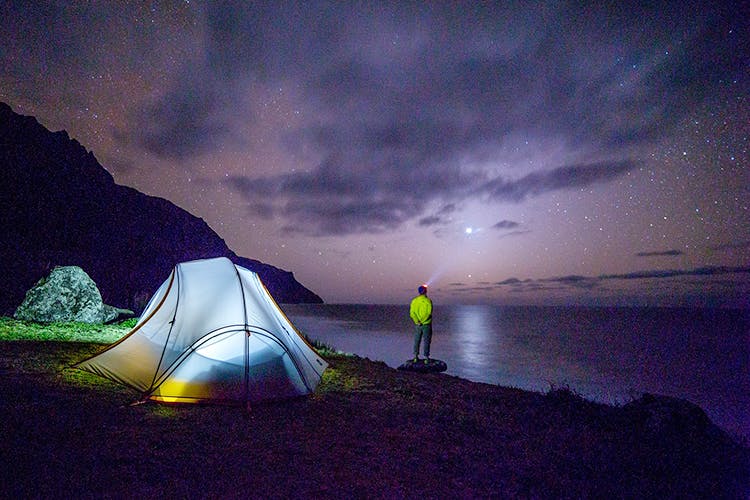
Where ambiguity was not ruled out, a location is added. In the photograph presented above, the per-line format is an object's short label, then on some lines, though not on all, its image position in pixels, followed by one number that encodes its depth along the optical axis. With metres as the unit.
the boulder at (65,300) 15.26
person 12.69
